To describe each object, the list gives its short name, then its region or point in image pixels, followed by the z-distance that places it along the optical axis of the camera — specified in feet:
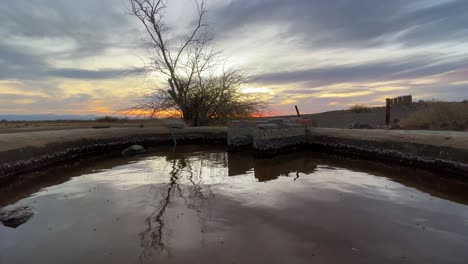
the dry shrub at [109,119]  85.97
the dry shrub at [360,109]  81.22
